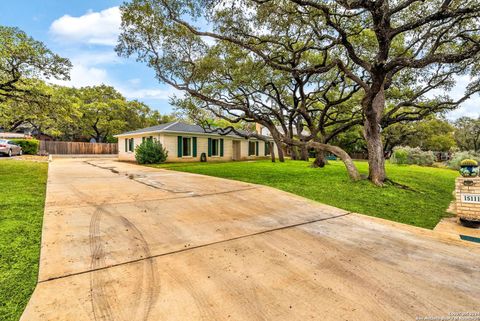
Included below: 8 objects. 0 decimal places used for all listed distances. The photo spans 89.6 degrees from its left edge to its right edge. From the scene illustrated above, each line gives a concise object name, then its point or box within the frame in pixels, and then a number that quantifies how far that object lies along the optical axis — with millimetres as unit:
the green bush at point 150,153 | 14711
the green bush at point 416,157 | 19673
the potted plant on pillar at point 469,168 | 4367
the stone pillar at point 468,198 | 4281
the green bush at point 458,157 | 16497
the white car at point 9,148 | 15742
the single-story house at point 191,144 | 16484
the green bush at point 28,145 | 19517
